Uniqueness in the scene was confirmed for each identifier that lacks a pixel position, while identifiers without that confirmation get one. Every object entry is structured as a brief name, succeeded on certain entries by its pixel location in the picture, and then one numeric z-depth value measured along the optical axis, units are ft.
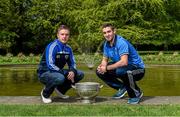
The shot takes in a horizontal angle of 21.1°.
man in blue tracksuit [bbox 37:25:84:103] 28.89
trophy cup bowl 28.12
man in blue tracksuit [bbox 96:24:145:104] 28.50
